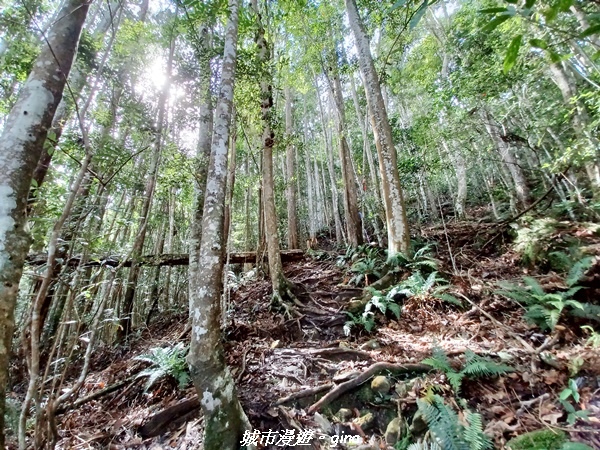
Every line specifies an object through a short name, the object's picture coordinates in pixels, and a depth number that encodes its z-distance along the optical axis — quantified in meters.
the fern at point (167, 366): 3.79
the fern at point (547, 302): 3.29
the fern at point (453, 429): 2.15
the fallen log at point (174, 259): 5.63
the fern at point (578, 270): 3.69
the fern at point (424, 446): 2.22
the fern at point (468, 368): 2.76
